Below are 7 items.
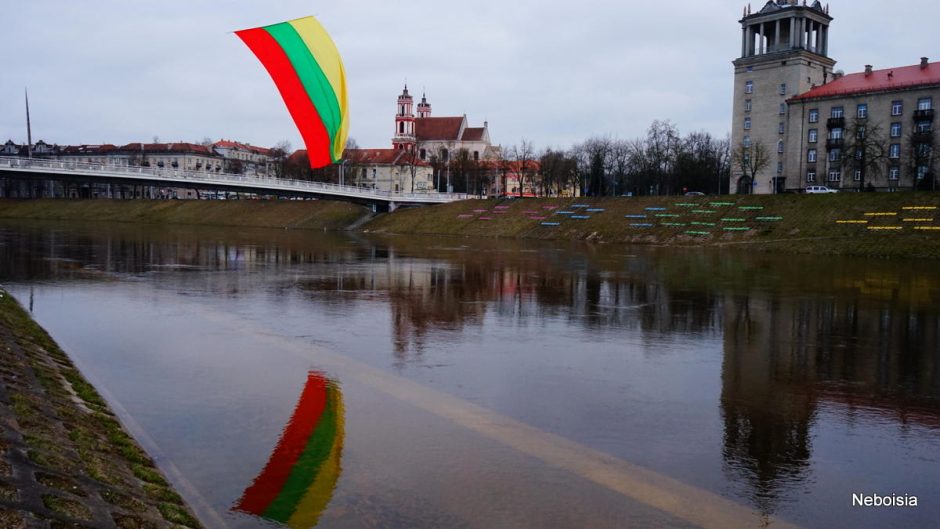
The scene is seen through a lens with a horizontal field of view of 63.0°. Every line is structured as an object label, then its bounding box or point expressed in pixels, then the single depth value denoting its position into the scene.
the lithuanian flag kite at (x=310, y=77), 20.77
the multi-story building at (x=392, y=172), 163.25
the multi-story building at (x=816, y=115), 78.50
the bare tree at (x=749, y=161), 85.38
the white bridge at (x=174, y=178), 82.88
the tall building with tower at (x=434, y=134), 172.00
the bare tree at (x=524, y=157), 119.88
